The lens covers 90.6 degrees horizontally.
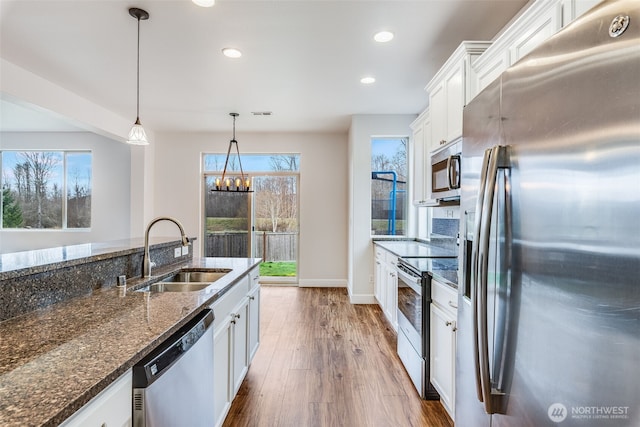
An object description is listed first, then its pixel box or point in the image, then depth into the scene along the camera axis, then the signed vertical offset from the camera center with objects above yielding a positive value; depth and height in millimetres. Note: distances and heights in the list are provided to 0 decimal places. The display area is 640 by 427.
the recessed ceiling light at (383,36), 2581 +1491
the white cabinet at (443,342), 1864 -801
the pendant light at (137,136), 2760 +685
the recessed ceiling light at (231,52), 2857 +1494
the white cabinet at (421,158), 3375 +665
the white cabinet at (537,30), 1453 +937
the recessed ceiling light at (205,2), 2150 +1455
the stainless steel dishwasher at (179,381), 961 -591
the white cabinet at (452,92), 2234 +989
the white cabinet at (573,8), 1258 +880
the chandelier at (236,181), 4826 +602
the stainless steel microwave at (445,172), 2141 +339
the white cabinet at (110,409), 741 -499
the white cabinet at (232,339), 1719 -793
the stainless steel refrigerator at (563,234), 607 -42
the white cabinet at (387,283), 3395 -816
